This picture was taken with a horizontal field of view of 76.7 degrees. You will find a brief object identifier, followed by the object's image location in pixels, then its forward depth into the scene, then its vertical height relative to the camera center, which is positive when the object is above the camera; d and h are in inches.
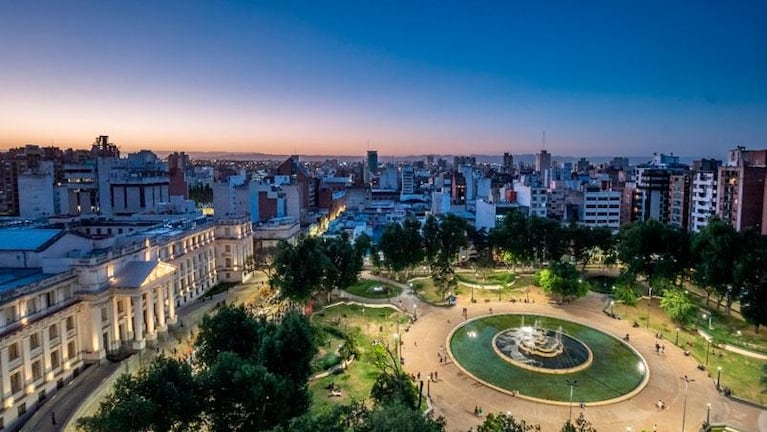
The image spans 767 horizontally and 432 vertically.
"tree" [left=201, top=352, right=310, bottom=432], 1000.9 -473.7
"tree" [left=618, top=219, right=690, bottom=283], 2208.4 -400.5
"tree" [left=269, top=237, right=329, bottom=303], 2004.2 -436.9
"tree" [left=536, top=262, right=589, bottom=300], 2153.1 -515.0
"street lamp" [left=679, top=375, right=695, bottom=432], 1274.6 -652.7
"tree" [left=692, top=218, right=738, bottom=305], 1978.3 -382.2
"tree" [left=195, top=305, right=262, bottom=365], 1285.7 -450.0
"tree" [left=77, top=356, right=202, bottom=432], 890.7 -451.4
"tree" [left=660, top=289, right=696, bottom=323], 1862.7 -543.5
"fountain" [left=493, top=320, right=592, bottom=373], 1606.8 -648.6
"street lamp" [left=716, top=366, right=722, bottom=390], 1434.1 -634.4
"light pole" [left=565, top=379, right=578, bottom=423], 1279.5 -647.4
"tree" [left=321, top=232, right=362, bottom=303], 2193.3 -440.1
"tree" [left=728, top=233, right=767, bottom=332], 1744.6 -439.2
